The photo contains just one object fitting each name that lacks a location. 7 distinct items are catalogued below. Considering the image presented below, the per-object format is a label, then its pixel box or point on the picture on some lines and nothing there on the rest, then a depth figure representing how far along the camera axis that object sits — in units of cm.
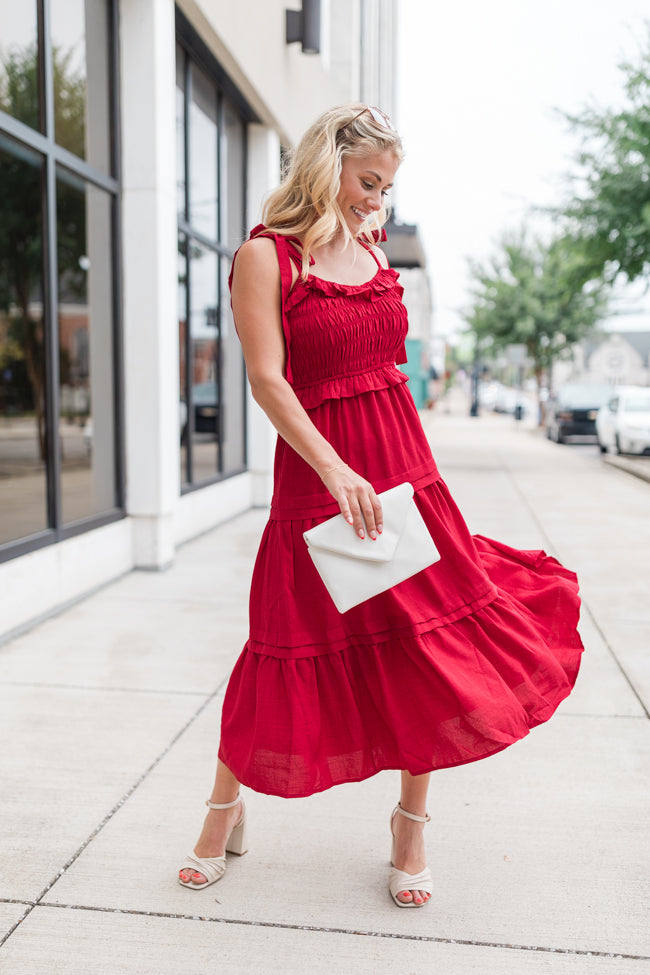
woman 225
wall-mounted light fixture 1000
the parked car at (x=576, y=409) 2420
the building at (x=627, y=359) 10619
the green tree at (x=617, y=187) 1445
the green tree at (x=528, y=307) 3634
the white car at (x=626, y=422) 1855
